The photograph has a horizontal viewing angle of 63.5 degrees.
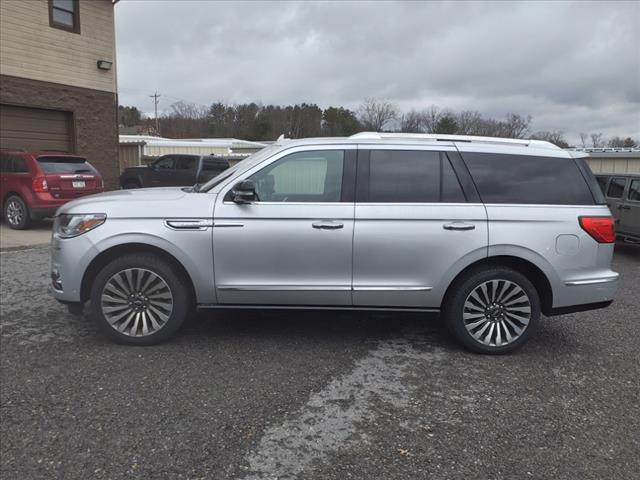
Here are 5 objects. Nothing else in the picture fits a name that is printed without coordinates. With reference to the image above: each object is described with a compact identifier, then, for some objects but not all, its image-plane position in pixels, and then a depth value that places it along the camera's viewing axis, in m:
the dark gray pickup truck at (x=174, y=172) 18.47
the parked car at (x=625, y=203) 10.53
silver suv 4.36
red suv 10.65
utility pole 73.21
